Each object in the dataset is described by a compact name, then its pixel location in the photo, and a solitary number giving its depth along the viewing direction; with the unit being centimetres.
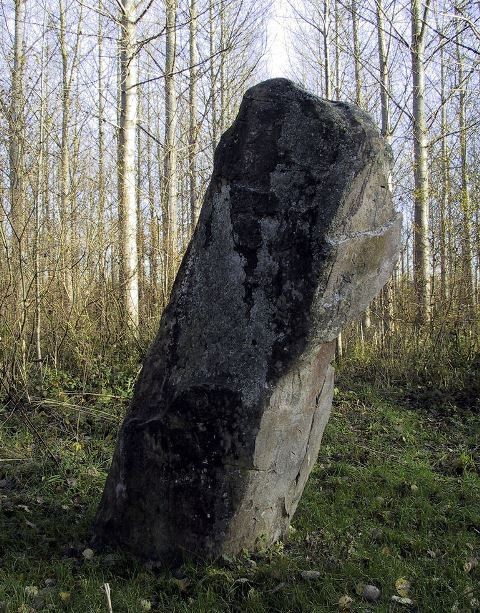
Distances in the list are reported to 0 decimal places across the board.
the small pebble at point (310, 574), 311
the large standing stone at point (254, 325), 315
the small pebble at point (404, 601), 294
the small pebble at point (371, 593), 298
